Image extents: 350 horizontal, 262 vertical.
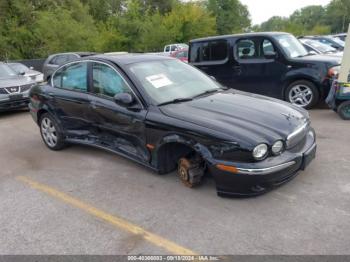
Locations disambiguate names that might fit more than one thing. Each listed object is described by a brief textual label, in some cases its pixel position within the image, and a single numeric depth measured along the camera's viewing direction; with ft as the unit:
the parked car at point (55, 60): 49.08
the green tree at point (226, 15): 178.60
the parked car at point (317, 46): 38.81
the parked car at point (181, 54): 62.75
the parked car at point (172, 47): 90.68
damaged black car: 11.91
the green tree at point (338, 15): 247.29
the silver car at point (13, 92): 30.73
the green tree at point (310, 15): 332.55
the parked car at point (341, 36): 70.23
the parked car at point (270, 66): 25.16
